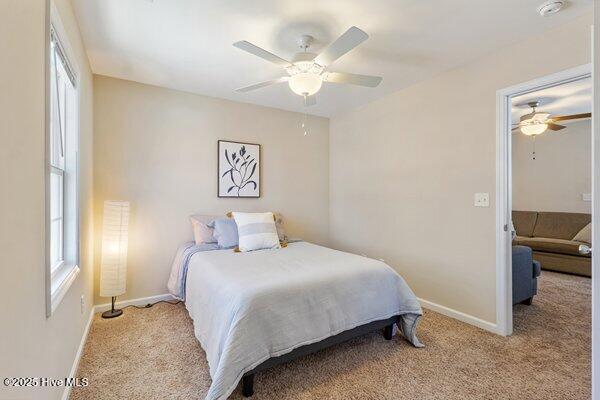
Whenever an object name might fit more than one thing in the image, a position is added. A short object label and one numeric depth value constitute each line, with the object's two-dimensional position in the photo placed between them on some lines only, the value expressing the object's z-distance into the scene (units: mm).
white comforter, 1609
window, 1704
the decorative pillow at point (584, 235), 4133
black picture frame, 3504
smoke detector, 1815
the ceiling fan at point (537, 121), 3898
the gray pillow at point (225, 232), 2992
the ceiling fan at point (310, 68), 1837
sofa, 4082
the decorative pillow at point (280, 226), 3355
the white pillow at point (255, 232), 2944
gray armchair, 2754
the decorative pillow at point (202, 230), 3109
